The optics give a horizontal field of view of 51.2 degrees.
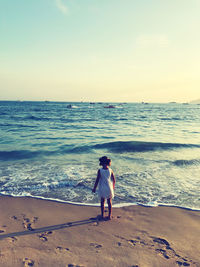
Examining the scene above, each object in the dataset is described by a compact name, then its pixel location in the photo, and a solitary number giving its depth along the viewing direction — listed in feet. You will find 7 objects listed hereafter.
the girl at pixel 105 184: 17.70
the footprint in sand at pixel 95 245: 13.53
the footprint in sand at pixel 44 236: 14.17
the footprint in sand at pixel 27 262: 11.58
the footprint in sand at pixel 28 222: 15.77
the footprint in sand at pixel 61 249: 12.94
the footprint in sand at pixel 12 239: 13.92
